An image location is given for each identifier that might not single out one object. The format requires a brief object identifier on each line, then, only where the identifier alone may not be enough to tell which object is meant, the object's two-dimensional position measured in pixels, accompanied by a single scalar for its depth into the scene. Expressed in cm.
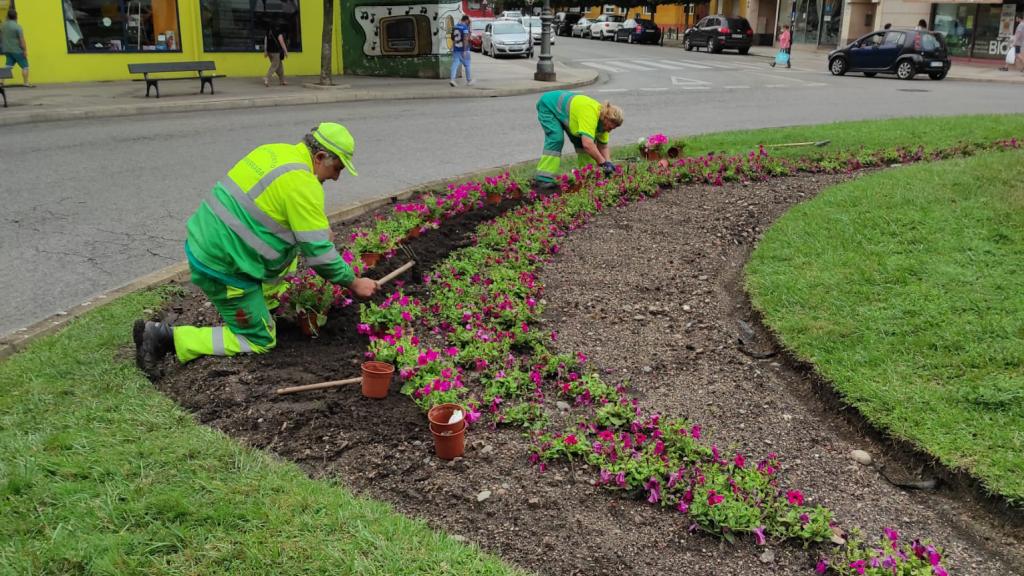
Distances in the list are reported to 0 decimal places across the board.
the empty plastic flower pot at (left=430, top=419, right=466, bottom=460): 361
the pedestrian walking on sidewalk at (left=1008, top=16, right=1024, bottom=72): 2738
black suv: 3738
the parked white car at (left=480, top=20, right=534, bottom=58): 3372
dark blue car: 2411
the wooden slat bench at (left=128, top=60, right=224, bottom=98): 1725
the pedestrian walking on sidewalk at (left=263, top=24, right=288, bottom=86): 1991
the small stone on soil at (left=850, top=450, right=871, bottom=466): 387
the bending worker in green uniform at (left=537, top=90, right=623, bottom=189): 816
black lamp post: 2244
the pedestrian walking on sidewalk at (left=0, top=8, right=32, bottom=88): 1681
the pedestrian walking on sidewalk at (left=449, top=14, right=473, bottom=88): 2058
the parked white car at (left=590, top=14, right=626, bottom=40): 4894
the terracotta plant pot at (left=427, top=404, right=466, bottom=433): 361
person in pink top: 2961
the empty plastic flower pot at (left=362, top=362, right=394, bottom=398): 410
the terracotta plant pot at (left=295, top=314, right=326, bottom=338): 491
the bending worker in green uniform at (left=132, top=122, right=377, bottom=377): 429
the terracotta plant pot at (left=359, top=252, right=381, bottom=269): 595
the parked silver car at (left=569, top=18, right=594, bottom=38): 5162
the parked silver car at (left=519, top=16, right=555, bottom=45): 4148
